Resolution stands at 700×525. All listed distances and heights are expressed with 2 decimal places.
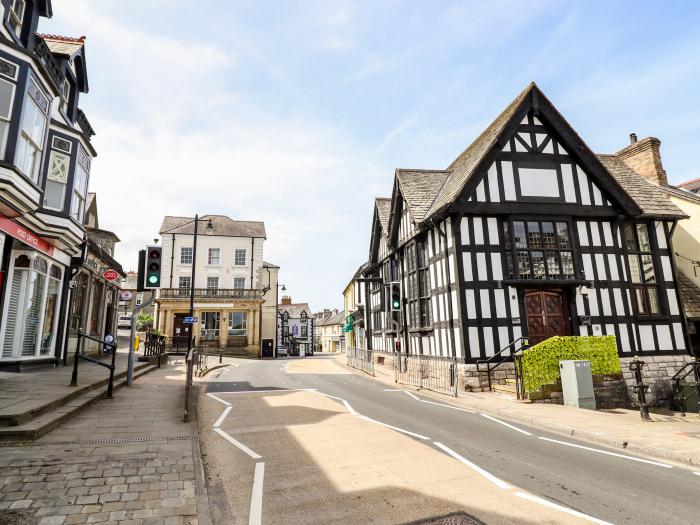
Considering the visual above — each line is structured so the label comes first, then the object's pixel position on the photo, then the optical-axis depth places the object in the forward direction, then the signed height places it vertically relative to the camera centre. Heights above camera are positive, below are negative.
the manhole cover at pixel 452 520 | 3.98 -1.94
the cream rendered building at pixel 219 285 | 37.00 +5.03
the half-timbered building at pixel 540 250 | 14.97 +3.19
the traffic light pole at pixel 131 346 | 10.84 -0.30
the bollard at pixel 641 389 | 9.92 -1.61
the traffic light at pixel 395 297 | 19.14 +1.67
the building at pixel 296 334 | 50.47 -0.11
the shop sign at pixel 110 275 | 14.15 +2.30
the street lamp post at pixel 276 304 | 41.61 +3.15
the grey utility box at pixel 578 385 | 11.61 -1.71
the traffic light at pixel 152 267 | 10.12 +1.78
